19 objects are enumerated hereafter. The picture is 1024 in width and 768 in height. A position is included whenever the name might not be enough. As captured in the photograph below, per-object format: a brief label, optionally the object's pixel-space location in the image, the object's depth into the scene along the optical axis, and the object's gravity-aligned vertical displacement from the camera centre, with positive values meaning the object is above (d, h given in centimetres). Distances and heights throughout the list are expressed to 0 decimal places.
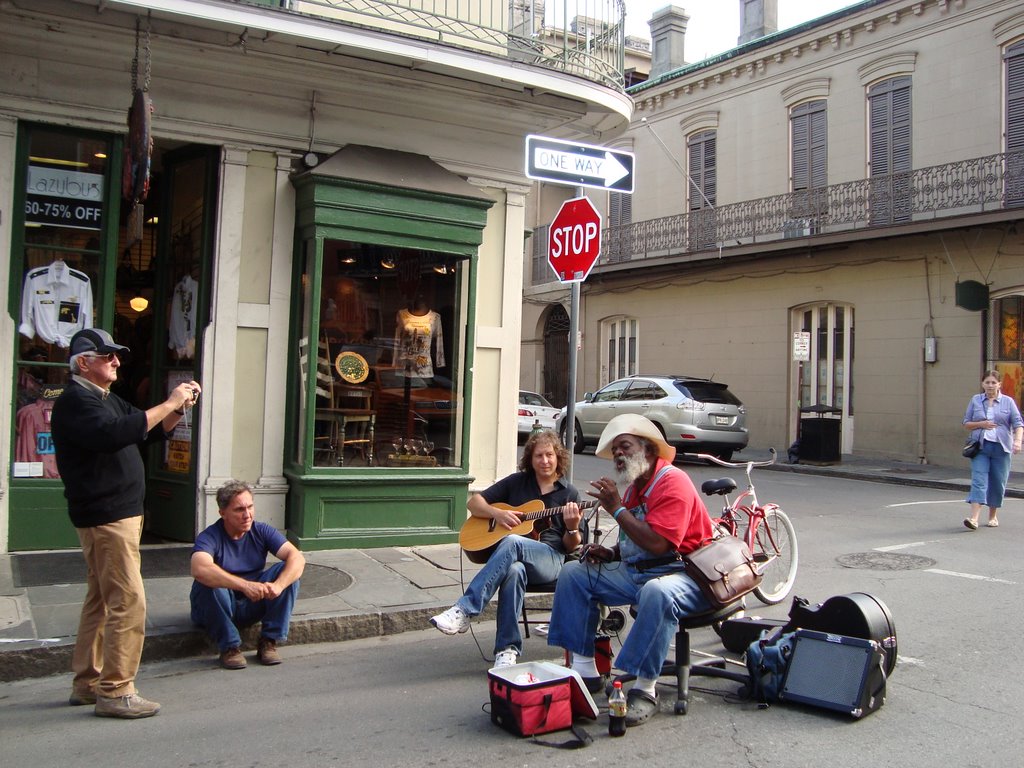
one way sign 654 +186
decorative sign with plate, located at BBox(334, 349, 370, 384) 852 +47
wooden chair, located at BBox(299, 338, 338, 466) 813 +0
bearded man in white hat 443 -71
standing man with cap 445 -38
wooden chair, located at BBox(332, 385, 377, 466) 843 +1
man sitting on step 523 -92
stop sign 673 +134
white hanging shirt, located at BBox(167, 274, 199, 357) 816 +83
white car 2092 +27
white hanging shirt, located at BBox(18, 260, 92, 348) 738 +83
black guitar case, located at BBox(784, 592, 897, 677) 460 -92
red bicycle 669 -78
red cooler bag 421 -125
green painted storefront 790 +93
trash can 1781 -10
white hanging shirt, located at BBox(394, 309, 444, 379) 886 +71
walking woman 1022 -4
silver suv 1739 +35
